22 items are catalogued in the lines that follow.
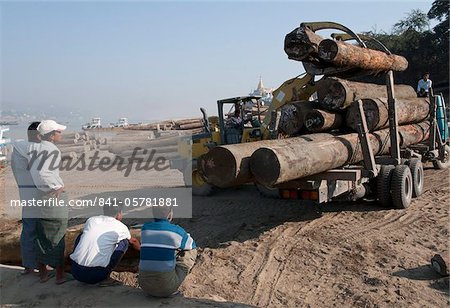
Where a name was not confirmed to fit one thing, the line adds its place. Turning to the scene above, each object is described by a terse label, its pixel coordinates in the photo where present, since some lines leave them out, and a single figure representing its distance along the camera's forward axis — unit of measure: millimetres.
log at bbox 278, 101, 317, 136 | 8148
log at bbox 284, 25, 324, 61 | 8266
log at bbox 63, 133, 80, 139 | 22284
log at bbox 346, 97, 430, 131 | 8078
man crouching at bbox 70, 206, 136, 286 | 4805
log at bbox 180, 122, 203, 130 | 22164
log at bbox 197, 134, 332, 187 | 5629
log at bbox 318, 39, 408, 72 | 7949
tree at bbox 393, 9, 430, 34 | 35281
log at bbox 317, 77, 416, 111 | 8055
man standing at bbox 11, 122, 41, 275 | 5105
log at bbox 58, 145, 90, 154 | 19312
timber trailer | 6746
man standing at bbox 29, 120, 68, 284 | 5012
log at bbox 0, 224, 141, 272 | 6016
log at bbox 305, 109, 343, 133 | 7766
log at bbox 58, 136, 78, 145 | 21188
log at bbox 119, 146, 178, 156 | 17709
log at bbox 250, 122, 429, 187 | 5566
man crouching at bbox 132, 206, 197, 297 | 4410
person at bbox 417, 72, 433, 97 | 12577
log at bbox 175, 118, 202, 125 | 24081
